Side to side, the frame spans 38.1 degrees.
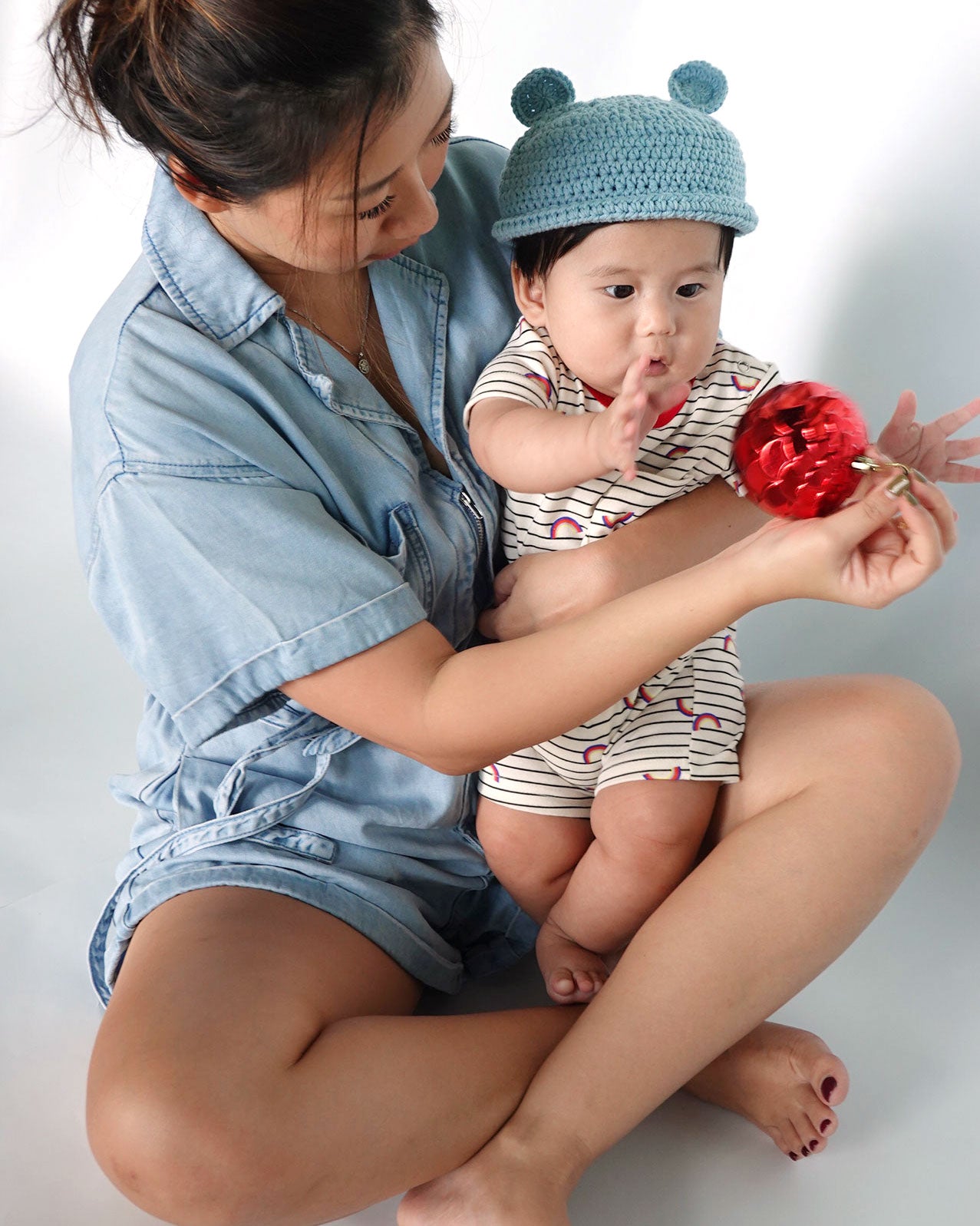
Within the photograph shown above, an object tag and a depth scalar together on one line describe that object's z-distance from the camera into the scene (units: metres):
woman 1.11
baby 1.26
